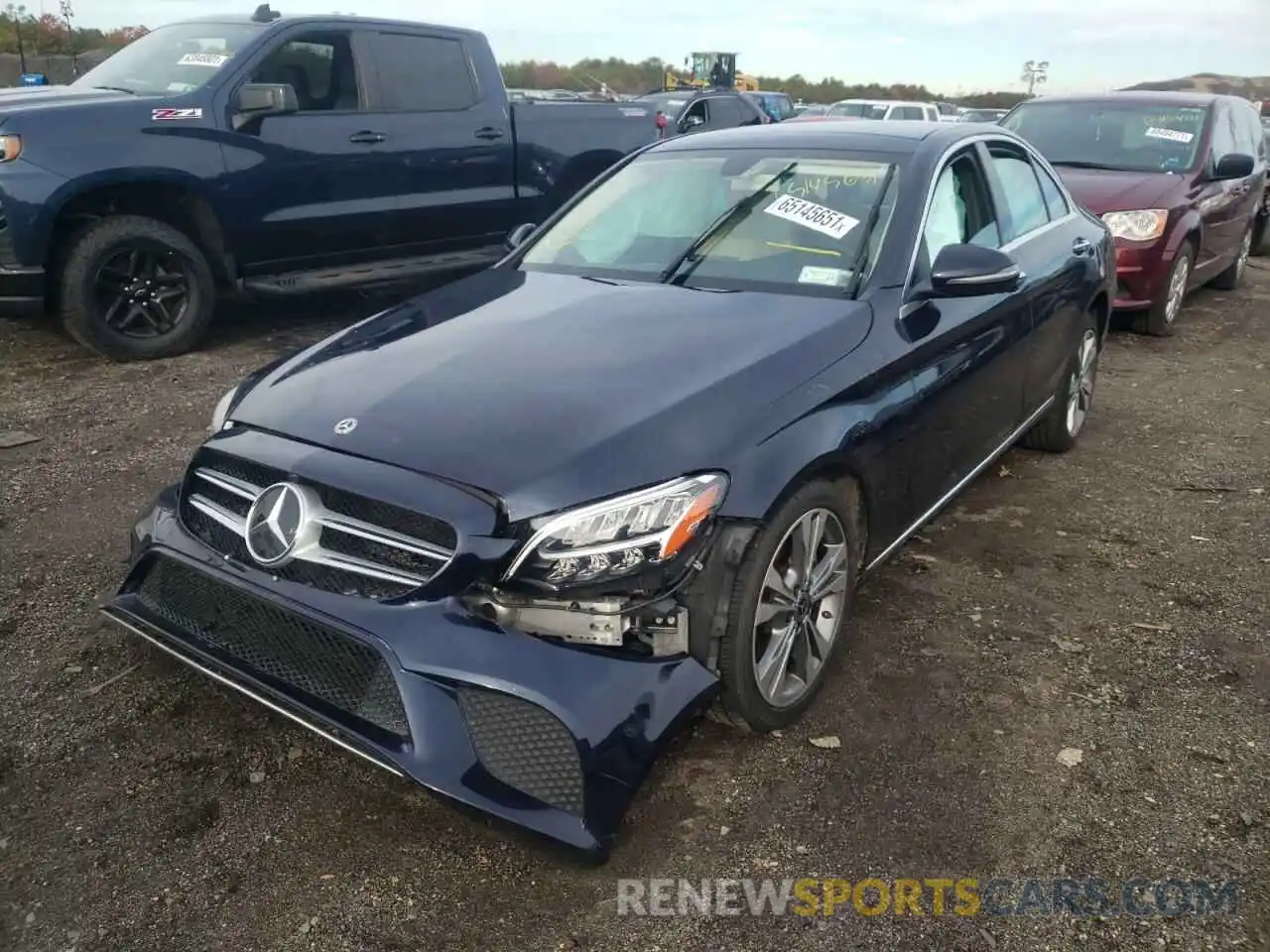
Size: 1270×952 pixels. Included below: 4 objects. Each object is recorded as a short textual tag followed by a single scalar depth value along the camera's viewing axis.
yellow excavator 31.97
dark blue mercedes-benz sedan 2.24
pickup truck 5.77
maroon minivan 7.24
